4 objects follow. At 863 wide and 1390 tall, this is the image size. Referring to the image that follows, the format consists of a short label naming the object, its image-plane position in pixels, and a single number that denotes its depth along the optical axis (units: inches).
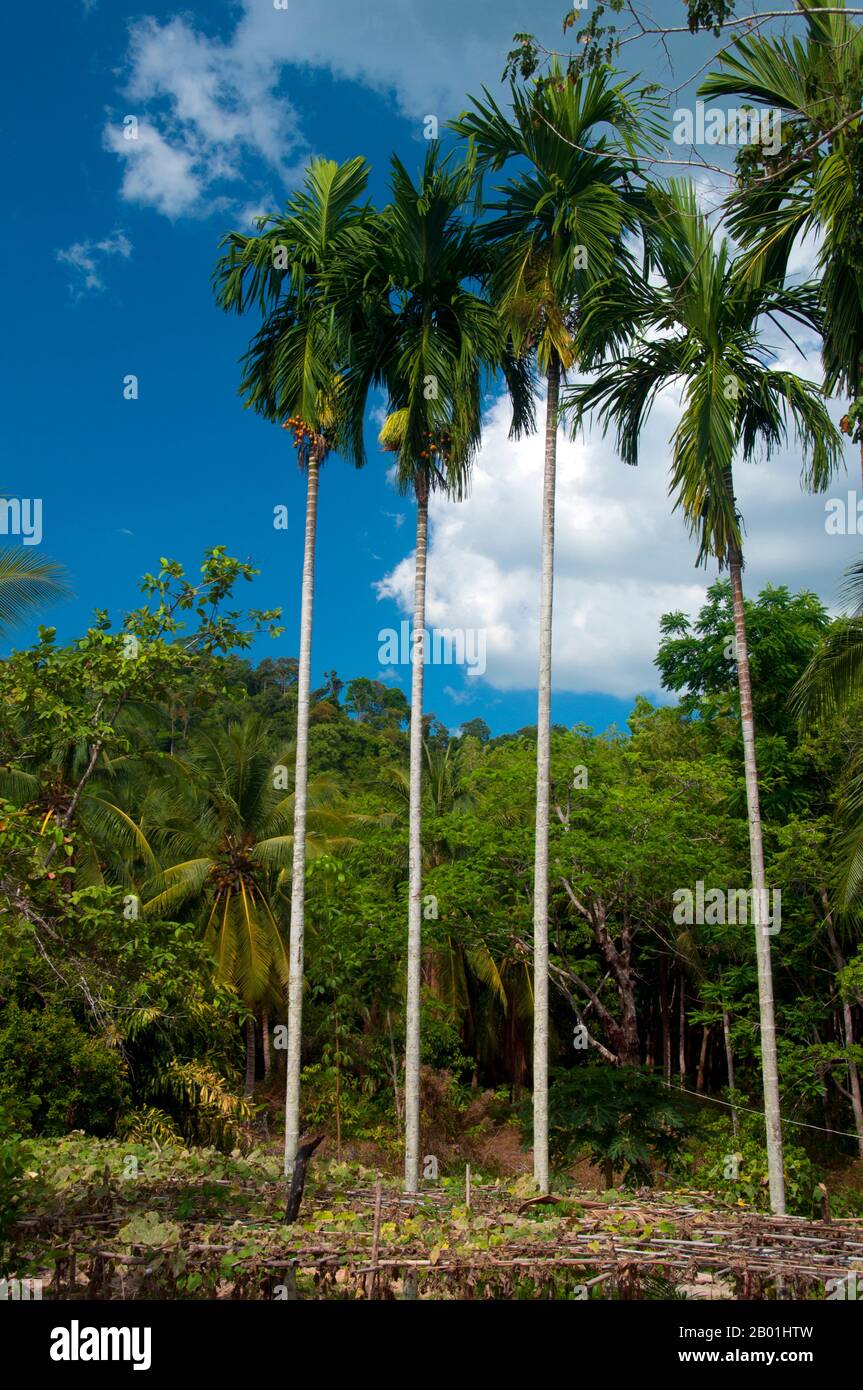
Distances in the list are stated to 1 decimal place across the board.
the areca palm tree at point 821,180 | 424.2
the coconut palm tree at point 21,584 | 518.9
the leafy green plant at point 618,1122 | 687.7
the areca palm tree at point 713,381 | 586.6
